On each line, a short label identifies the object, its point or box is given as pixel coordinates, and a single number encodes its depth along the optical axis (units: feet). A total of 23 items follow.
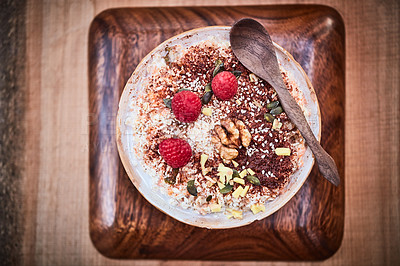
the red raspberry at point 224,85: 1.24
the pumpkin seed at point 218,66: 1.27
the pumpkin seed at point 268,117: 1.27
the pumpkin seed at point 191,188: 1.27
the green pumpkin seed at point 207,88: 1.27
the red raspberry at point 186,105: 1.23
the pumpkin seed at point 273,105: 1.28
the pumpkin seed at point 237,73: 1.29
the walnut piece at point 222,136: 1.25
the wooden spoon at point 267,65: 1.26
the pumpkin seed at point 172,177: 1.29
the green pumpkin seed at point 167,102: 1.27
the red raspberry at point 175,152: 1.23
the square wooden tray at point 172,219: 1.37
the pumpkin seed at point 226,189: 1.27
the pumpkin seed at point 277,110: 1.27
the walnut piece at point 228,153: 1.26
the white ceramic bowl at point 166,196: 1.29
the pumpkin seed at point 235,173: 1.27
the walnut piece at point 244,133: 1.26
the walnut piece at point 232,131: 1.25
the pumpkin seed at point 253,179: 1.27
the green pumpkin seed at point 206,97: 1.27
